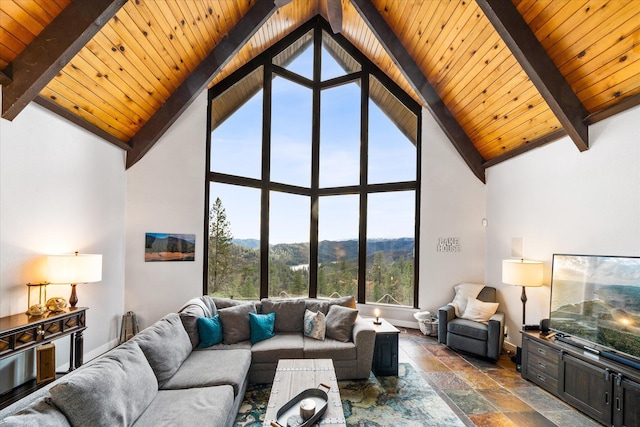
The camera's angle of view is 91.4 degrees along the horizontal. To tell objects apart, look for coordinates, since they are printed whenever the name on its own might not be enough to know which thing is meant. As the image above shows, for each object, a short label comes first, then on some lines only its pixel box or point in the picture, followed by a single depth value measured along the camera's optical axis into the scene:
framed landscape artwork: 4.80
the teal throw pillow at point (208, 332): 3.42
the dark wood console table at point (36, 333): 2.54
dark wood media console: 2.58
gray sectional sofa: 1.66
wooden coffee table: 2.14
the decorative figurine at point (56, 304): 3.06
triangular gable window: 5.60
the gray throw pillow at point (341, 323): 3.72
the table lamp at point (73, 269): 3.20
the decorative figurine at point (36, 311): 2.87
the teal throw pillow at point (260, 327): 3.66
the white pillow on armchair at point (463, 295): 4.99
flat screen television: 2.77
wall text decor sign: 5.57
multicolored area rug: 2.79
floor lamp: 3.99
